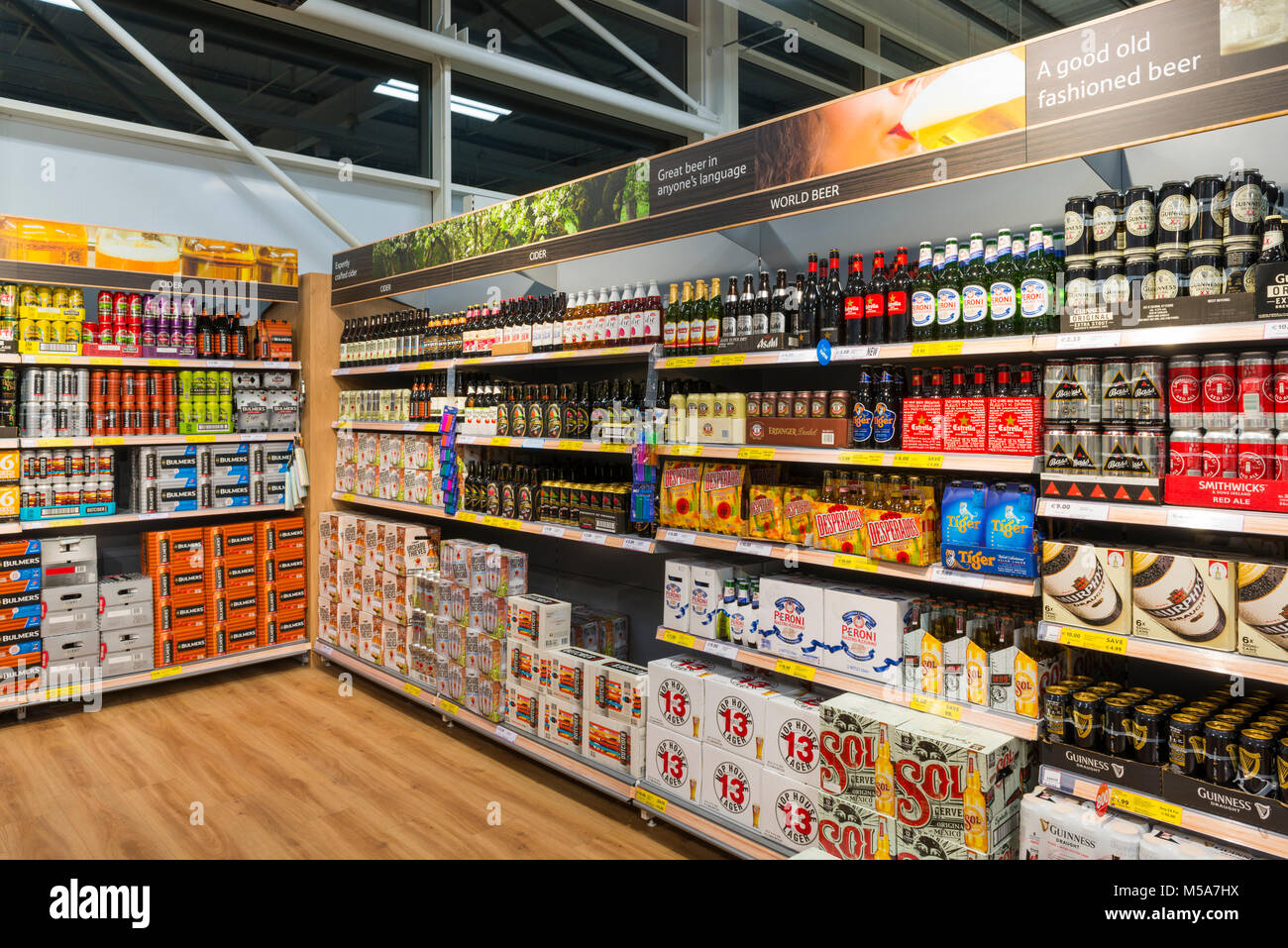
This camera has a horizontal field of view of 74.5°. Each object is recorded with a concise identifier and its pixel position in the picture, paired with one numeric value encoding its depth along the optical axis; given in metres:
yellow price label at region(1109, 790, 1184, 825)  2.17
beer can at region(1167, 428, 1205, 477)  2.18
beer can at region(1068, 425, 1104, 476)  2.33
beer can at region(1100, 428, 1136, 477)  2.28
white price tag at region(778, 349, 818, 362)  2.90
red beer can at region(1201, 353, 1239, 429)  2.15
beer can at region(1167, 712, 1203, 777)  2.17
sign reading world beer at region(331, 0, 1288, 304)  2.04
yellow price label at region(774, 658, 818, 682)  2.99
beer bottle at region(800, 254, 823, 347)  2.97
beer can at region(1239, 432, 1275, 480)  2.08
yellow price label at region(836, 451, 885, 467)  2.75
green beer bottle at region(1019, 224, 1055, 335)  2.39
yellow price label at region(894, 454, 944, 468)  2.61
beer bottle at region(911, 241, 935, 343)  2.63
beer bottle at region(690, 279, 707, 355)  3.34
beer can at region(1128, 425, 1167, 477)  2.24
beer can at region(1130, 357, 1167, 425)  2.25
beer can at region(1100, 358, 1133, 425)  2.29
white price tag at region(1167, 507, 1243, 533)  2.07
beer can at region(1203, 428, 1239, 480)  2.14
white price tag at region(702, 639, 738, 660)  3.22
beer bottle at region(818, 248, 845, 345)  2.90
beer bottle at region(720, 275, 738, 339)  3.22
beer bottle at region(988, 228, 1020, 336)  2.46
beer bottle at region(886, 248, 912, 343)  2.71
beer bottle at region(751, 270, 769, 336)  3.13
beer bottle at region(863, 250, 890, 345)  2.77
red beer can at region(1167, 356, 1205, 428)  2.20
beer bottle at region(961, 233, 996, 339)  2.51
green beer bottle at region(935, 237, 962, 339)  2.57
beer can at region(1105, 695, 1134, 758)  2.28
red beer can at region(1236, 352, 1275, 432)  2.10
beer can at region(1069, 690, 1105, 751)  2.32
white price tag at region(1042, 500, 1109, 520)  2.28
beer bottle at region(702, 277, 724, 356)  3.30
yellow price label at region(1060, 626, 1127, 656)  2.29
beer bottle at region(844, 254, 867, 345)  2.82
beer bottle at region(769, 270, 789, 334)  3.08
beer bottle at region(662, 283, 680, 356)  3.44
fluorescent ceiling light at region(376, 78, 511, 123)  6.56
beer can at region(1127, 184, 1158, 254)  2.22
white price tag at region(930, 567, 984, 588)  2.55
